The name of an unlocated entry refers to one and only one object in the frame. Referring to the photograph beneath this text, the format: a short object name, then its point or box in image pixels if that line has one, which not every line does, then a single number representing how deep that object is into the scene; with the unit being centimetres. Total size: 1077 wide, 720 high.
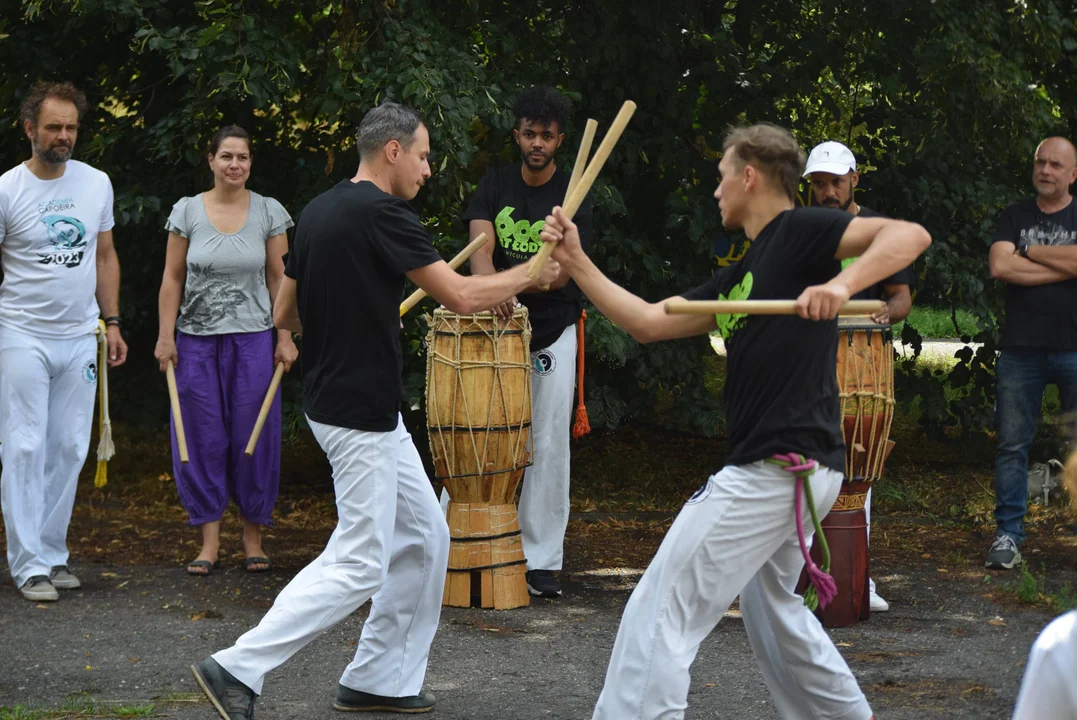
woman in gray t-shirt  664
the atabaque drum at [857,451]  591
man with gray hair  438
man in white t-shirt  630
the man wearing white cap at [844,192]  593
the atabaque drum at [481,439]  623
